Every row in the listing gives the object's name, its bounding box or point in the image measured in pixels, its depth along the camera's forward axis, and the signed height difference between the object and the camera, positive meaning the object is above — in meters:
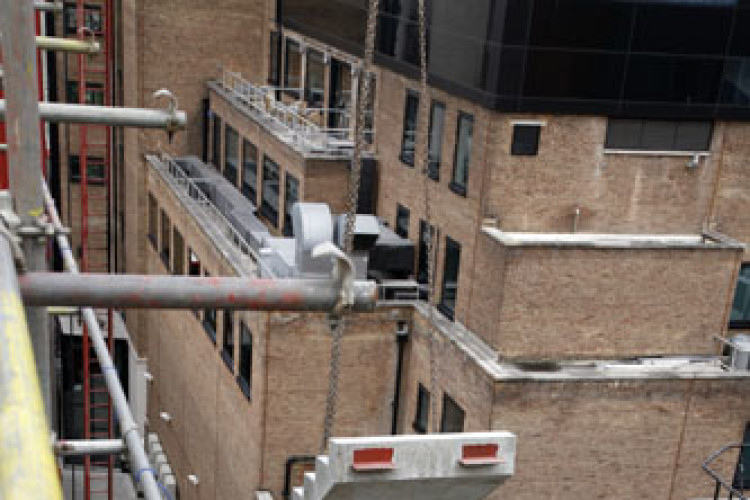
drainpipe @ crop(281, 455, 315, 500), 45.05 -18.27
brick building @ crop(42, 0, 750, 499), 37.15 -11.44
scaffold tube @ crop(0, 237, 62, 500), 4.62 -2.01
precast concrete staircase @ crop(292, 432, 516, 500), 17.42 -7.14
